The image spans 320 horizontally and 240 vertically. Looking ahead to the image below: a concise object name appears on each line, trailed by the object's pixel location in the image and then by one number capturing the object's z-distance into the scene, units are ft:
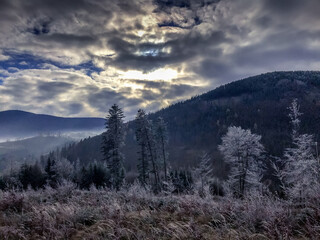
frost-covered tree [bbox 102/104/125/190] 114.21
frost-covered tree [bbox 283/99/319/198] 60.05
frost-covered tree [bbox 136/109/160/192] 119.14
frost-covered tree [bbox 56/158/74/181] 146.00
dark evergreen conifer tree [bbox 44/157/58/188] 145.28
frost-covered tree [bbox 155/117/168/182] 132.05
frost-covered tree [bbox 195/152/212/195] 130.62
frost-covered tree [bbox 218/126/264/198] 101.55
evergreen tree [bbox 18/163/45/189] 141.49
